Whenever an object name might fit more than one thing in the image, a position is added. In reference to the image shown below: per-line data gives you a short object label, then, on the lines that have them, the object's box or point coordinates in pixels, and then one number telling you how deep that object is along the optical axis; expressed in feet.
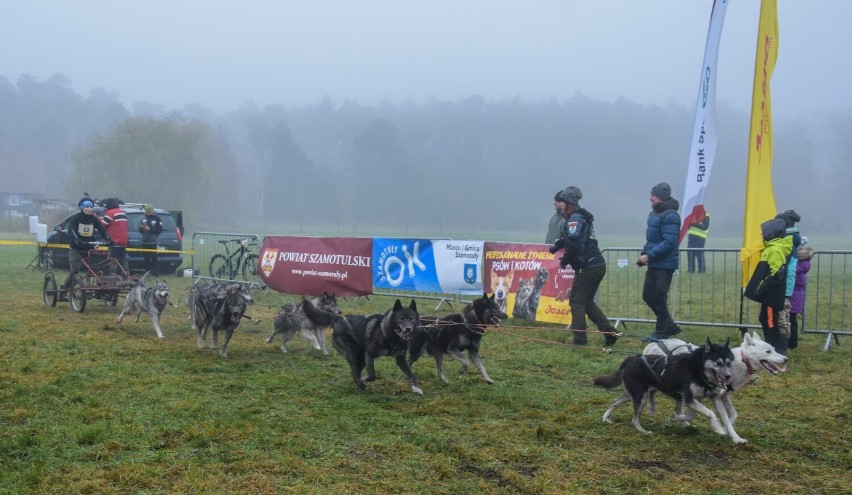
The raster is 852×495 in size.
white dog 17.33
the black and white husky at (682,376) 17.03
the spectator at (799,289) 30.45
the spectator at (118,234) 42.09
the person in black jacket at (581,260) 30.09
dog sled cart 38.58
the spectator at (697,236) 56.76
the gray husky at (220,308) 28.35
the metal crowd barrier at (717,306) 35.27
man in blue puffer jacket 27.91
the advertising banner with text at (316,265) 42.55
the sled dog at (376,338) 22.76
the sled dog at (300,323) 29.84
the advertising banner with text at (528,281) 36.70
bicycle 52.65
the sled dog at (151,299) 33.30
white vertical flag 29.63
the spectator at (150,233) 57.31
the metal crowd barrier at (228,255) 52.80
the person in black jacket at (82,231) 39.29
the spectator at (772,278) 25.80
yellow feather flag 28.09
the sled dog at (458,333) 24.80
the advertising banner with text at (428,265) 39.99
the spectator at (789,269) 28.17
